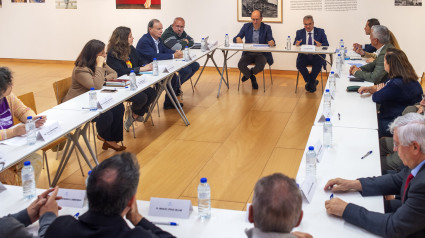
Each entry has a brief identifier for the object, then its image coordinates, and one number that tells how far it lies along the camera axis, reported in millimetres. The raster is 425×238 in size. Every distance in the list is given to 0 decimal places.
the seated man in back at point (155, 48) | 7277
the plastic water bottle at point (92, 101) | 4820
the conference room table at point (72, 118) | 3749
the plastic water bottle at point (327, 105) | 4507
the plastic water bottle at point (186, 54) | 7223
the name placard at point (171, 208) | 2736
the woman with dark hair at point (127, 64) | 6371
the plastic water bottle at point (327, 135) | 3768
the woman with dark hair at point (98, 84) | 5516
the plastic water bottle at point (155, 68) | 6238
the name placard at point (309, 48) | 7873
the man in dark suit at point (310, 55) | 8398
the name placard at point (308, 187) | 2862
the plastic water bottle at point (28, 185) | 3002
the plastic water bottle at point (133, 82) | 5486
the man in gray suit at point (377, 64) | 5707
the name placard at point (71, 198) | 2859
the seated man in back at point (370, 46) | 7527
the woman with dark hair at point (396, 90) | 4738
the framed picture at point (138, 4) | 10070
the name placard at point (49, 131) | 4035
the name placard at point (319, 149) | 3476
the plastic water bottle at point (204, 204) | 2723
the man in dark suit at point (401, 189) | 2463
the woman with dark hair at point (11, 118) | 4078
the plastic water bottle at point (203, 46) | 8016
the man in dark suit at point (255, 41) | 8570
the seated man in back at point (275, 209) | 1975
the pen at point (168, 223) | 2650
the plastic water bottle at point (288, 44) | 8050
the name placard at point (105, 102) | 4871
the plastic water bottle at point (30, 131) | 3932
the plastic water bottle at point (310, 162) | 3232
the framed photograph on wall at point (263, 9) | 9406
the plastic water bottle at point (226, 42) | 8398
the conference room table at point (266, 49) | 7820
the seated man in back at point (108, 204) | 2029
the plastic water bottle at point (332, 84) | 5275
